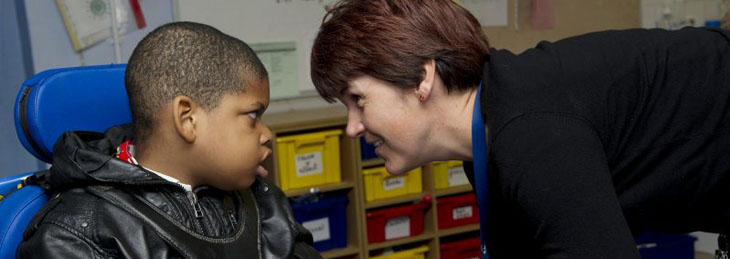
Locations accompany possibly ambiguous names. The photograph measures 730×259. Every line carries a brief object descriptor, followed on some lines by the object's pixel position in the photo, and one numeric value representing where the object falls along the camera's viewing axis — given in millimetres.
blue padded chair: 1235
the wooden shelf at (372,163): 2873
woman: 922
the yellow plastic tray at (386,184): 2883
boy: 1176
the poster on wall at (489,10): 3385
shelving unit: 2715
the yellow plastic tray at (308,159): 2701
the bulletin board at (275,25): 2781
